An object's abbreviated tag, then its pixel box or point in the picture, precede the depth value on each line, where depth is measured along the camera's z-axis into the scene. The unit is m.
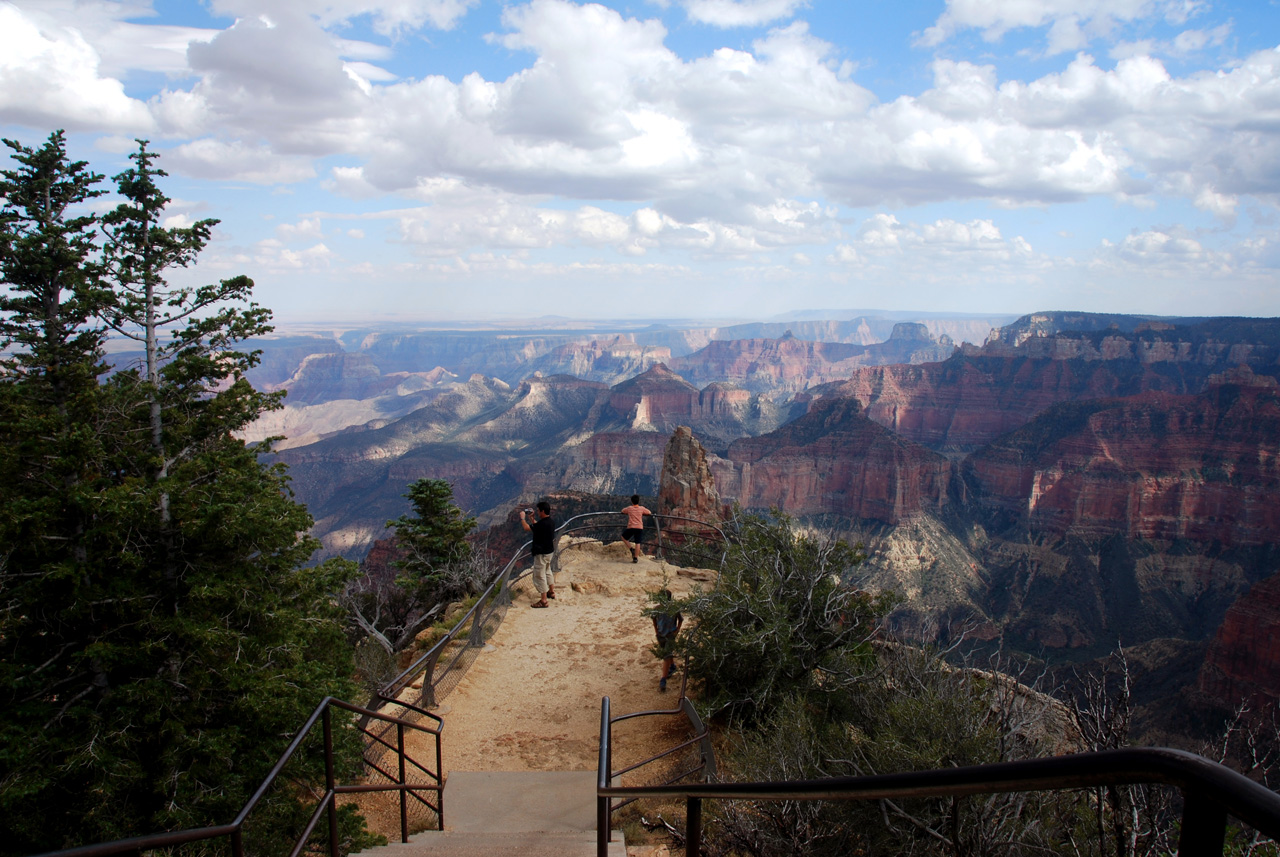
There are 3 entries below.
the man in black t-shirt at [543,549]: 14.10
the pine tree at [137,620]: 10.92
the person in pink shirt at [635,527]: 17.34
